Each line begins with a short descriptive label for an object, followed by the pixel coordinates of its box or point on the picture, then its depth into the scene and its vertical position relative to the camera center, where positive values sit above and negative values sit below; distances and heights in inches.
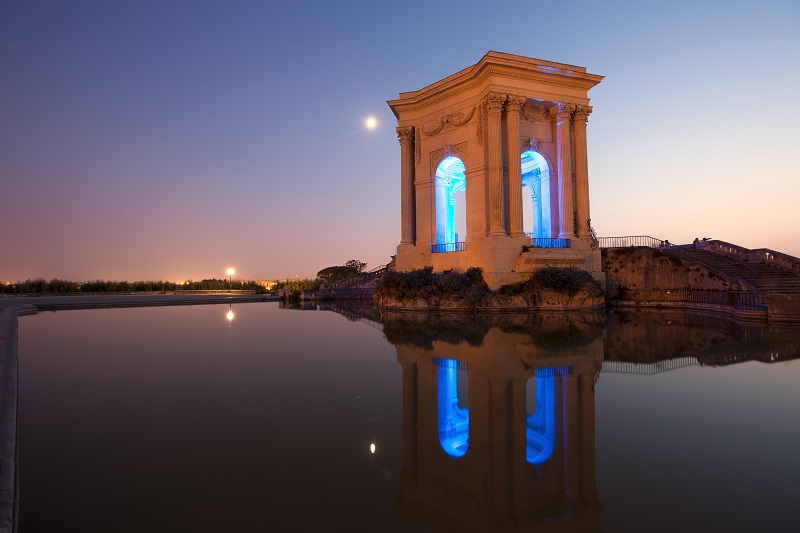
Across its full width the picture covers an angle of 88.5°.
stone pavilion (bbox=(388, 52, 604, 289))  766.5 +261.3
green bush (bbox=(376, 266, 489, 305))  717.9 +5.7
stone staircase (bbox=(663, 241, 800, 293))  649.0 +30.8
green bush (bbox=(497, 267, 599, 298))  681.6 +8.0
